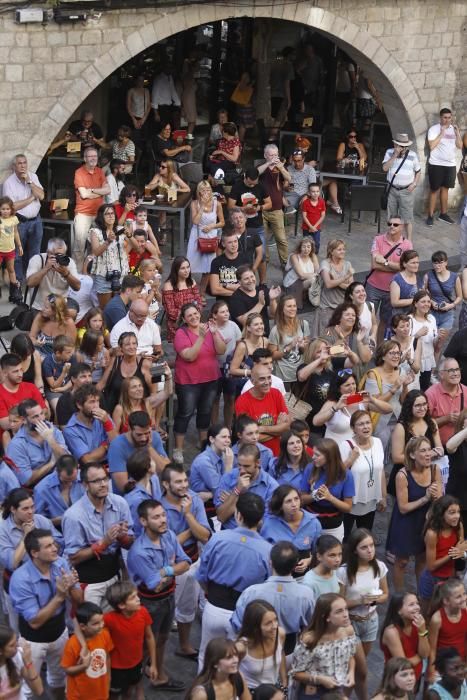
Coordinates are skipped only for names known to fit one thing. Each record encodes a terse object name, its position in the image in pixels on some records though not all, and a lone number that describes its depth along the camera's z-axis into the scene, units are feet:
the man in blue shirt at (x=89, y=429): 65.00
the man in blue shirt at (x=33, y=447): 62.85
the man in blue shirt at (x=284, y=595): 53.42
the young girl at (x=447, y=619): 56.37
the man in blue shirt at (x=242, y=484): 60.95
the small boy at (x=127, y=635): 53.26
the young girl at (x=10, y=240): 92.99
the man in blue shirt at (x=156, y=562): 56.24
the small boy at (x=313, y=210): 103.65
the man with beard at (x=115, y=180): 102.73
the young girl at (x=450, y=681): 52.80
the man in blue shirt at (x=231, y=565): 55.57
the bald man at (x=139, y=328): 75.77
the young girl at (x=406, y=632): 54.95
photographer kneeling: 83.15
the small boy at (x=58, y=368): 72.18
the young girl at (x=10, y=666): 49.80
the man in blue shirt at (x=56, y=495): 60.08
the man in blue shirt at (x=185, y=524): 58.80
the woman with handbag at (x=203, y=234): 95.71
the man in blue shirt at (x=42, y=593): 54.08
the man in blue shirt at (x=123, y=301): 79.46
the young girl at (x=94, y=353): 73.00
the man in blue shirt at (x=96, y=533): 57.41
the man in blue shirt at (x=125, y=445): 63.00
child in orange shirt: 52.01
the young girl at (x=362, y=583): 57.26
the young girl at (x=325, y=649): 52.65
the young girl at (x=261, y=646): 51.47
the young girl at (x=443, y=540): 61.52
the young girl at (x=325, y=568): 55.77
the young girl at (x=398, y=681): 51.60
